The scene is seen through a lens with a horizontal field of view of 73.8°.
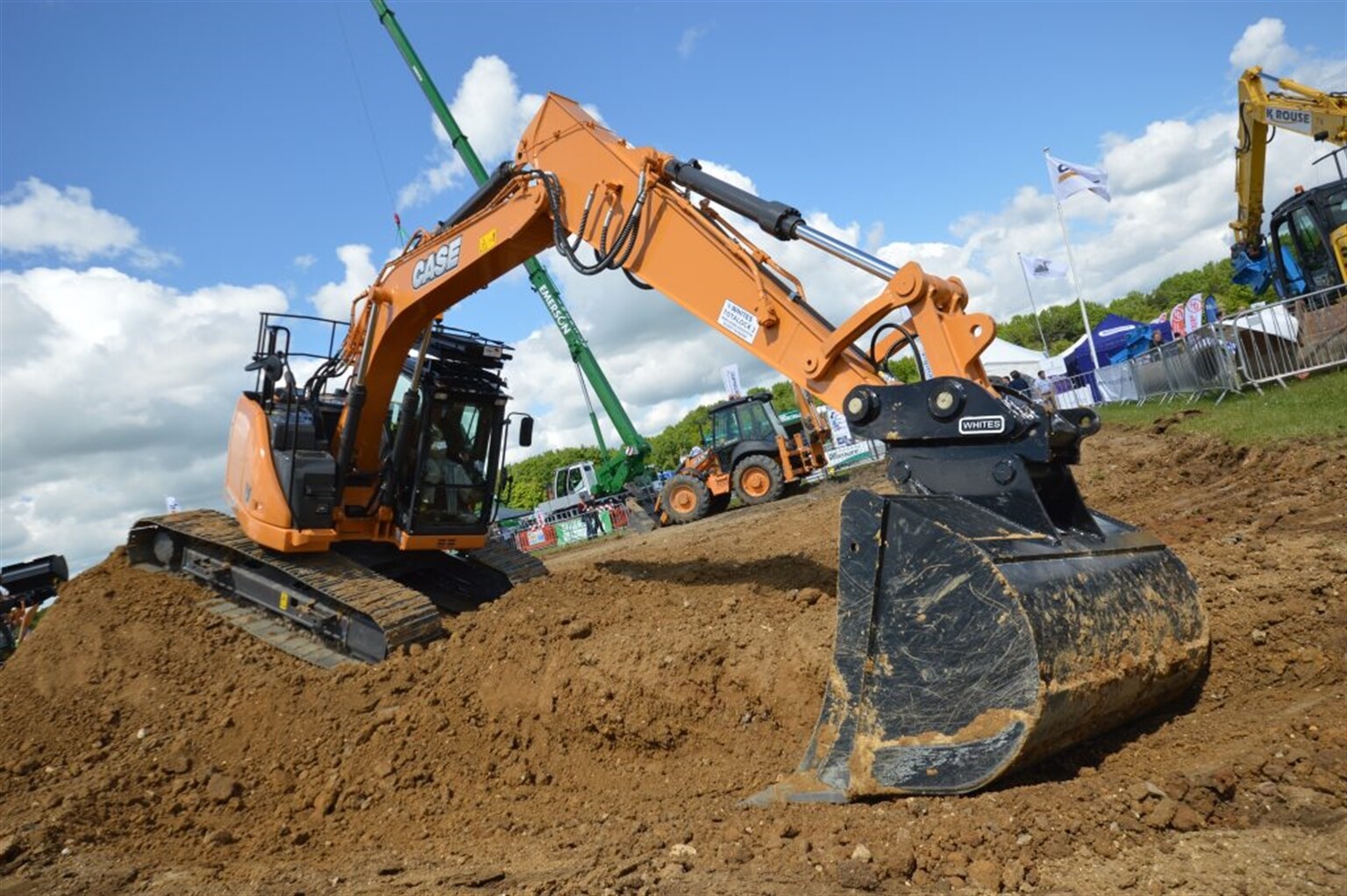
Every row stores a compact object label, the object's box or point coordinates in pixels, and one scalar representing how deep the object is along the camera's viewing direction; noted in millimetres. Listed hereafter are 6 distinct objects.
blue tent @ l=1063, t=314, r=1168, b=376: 28766
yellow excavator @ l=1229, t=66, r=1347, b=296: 14609
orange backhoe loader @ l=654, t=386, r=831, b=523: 19828
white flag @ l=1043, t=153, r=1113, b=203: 23234
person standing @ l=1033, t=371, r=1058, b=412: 24366
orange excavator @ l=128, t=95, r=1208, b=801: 3410
